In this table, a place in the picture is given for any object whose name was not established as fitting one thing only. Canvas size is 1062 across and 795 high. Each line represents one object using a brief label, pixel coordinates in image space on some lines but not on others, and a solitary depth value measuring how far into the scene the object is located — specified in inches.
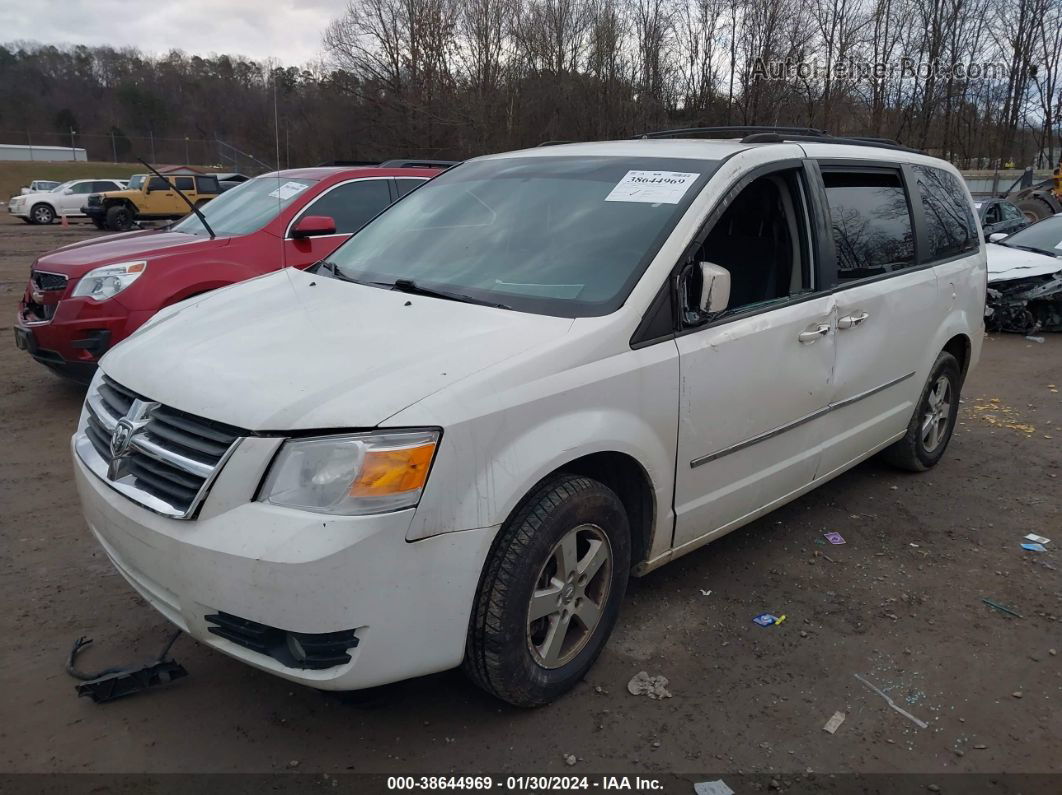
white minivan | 89.0
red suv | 221.9
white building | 2672.2
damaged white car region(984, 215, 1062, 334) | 393.4
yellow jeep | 1040.8
